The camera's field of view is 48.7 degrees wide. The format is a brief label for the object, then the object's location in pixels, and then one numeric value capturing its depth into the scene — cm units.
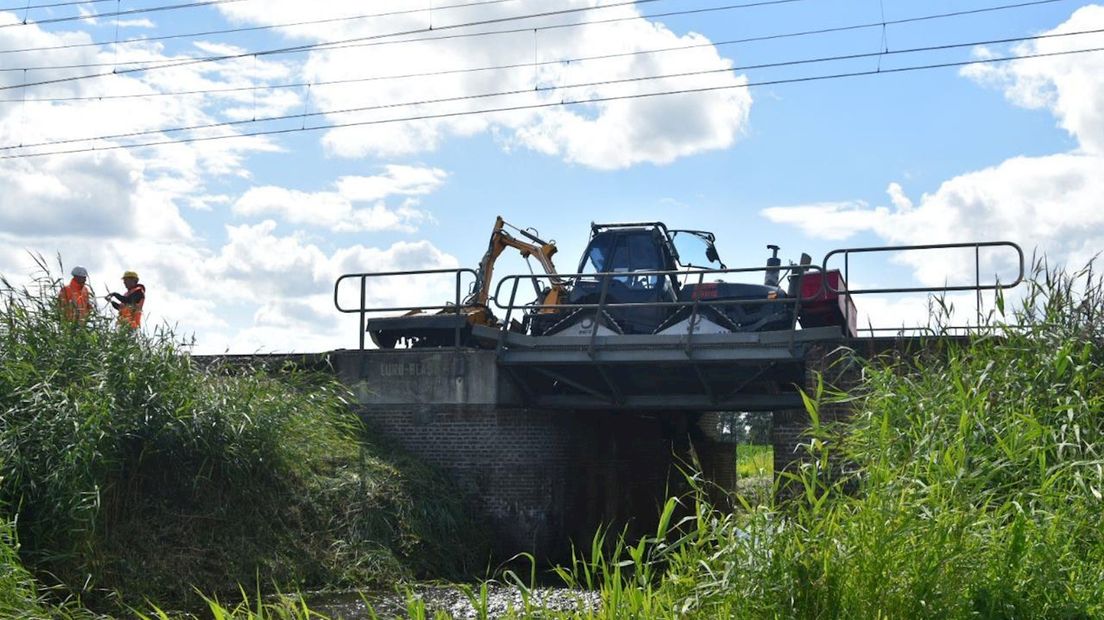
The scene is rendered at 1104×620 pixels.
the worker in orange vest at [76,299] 1277
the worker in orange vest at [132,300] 1325
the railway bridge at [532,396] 1575
